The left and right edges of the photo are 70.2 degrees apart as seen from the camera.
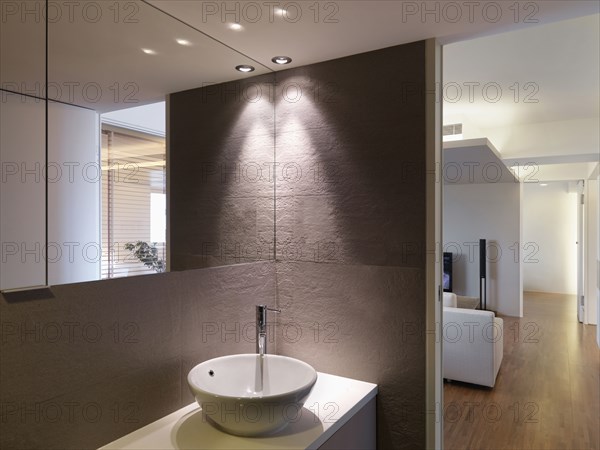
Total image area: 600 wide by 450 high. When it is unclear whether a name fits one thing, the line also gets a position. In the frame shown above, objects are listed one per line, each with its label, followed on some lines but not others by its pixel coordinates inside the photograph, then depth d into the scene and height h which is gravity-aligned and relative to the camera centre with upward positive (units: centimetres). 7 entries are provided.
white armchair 372 -110
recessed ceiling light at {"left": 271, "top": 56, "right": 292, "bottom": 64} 187 +73
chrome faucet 177 -44
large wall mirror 113 +26
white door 642 -48
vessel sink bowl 129 -58
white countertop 133 -69
